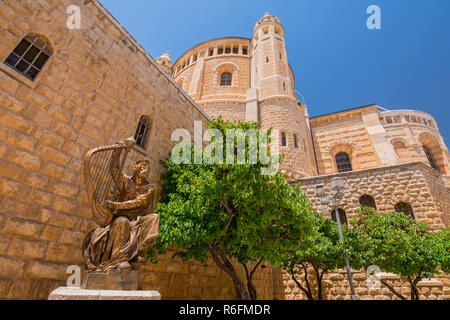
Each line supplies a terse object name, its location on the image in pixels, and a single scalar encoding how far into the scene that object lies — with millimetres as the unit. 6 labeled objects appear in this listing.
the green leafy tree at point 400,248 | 7539
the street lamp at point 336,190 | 7348
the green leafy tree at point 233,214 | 5773
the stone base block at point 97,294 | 2584
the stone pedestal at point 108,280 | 3000
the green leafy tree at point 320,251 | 8153
